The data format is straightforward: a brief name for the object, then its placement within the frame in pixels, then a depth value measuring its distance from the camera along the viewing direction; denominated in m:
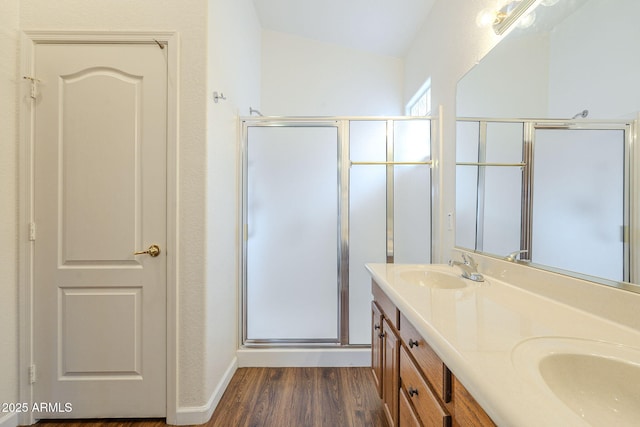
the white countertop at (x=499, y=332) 0.43
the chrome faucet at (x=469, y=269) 1.31
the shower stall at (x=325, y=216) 2.19
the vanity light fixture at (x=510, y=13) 1.11
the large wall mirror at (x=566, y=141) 0.75
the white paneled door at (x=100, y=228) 1.47
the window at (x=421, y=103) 2.35
